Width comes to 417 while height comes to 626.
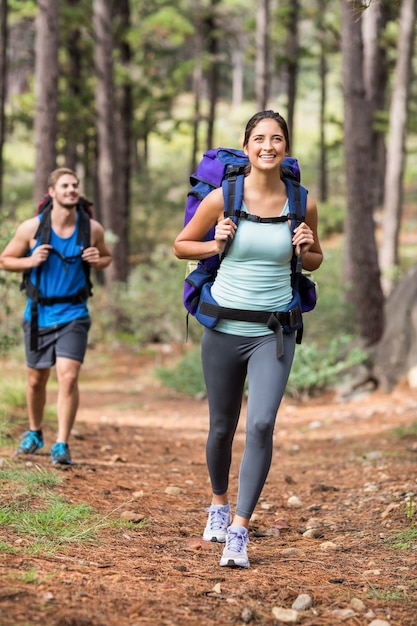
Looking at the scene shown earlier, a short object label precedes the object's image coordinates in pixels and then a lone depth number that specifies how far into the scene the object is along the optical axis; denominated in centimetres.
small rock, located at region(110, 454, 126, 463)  762
